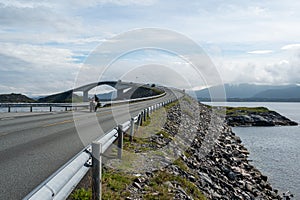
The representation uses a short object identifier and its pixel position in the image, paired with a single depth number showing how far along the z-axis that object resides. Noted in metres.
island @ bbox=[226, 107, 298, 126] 76.81
